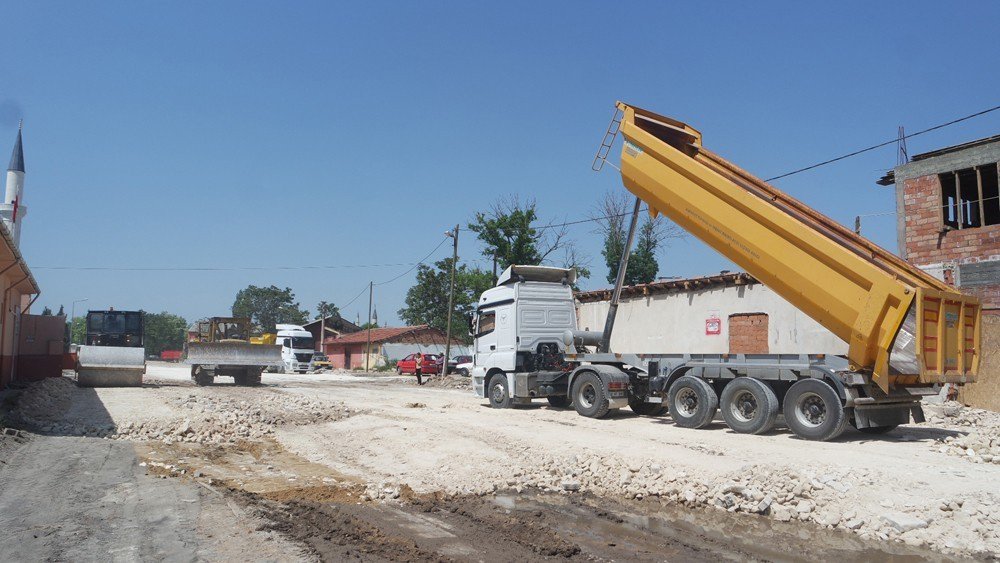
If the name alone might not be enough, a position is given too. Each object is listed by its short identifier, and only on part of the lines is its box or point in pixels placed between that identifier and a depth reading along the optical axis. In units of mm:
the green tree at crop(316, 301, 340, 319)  112269
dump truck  10008
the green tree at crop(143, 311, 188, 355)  115250
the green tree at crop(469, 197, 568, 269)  40906
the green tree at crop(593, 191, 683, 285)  37375
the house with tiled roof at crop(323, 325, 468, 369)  58594
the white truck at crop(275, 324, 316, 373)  46625
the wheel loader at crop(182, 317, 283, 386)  24891
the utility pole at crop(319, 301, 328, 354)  73938
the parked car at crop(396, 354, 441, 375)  40219
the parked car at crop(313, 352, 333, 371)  53425
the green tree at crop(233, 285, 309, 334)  137750
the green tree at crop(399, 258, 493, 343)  56250
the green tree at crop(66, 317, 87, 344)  118812
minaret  32053
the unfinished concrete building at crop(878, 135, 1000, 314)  16953
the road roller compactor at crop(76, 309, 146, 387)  21391
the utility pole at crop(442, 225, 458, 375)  36453
